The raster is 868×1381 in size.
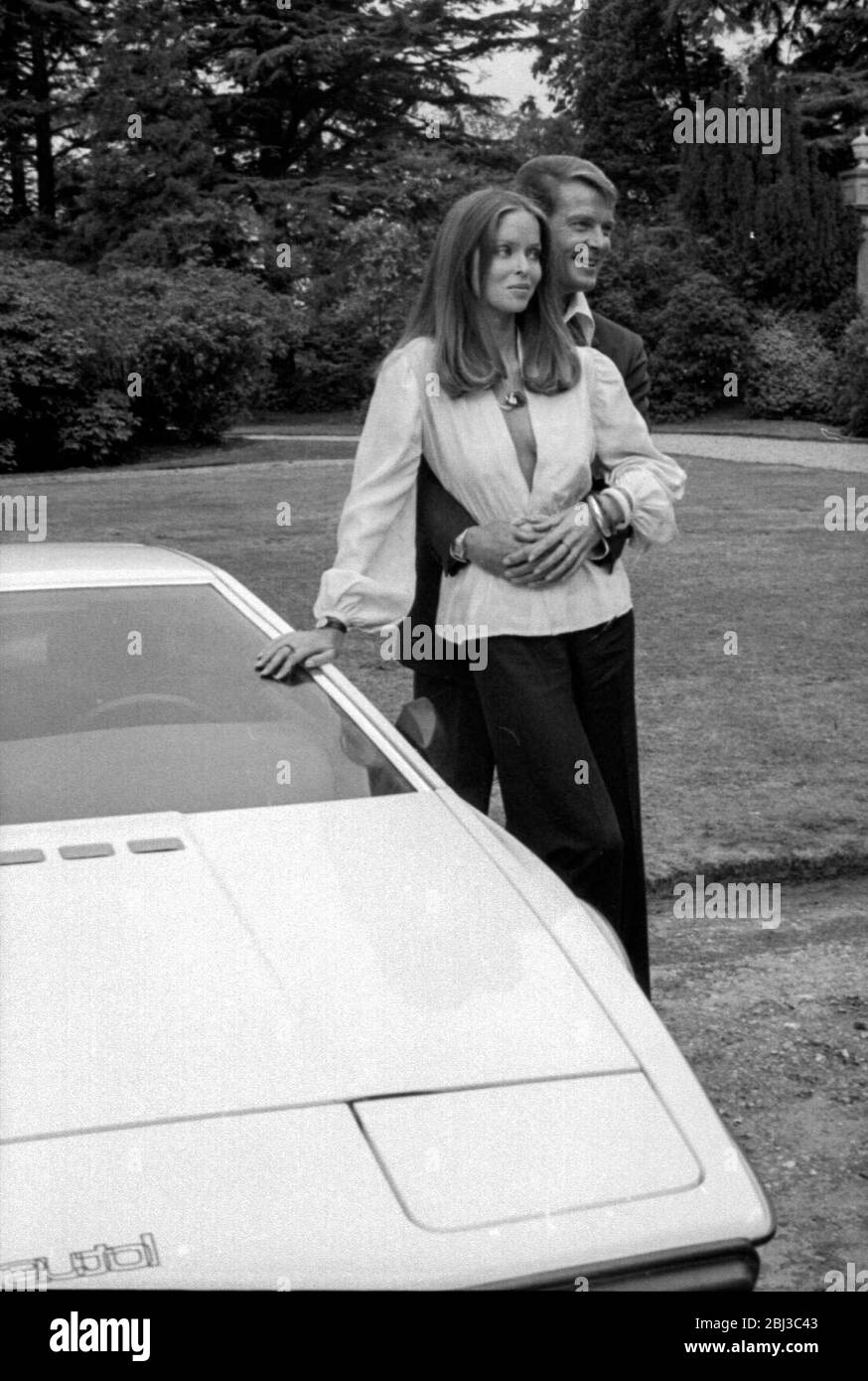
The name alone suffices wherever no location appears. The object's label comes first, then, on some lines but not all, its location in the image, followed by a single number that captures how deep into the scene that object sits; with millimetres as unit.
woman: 3156
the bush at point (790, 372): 29438
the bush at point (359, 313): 31578
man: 3273
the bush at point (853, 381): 23656
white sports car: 1789
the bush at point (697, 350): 30234
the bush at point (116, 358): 19750
